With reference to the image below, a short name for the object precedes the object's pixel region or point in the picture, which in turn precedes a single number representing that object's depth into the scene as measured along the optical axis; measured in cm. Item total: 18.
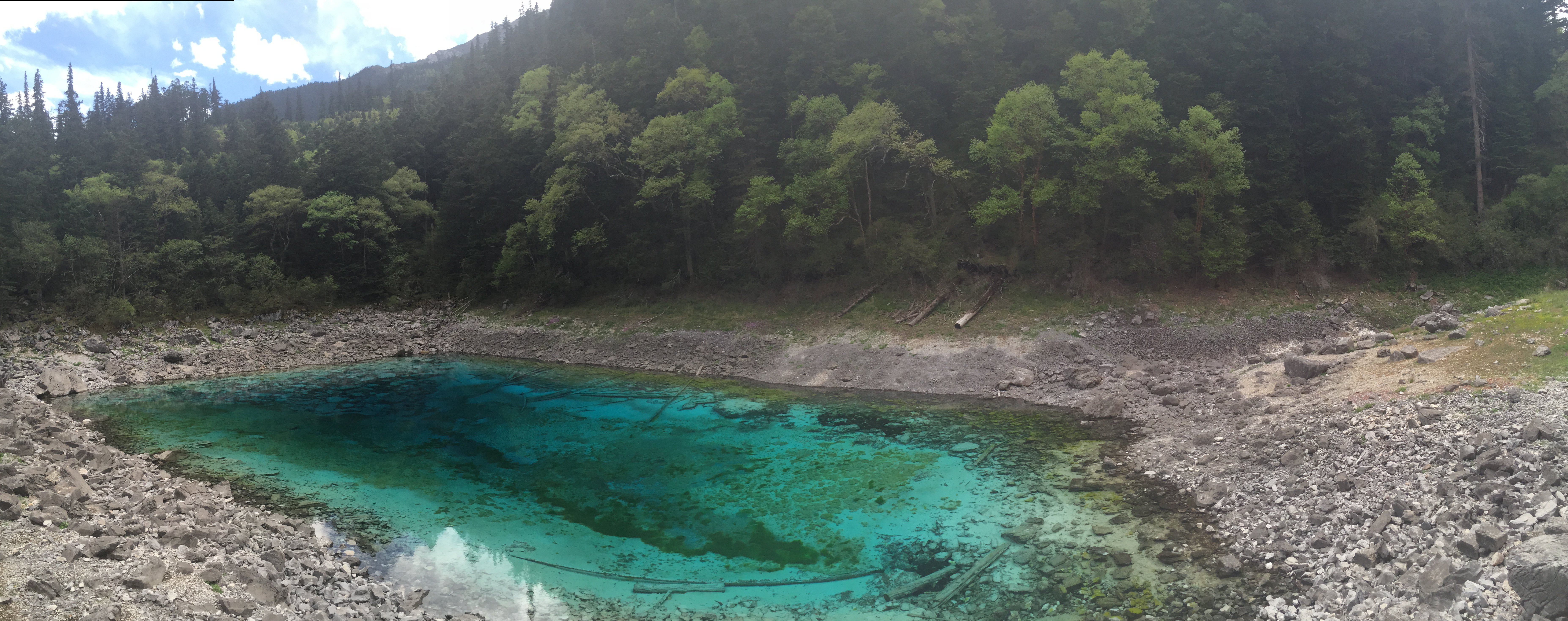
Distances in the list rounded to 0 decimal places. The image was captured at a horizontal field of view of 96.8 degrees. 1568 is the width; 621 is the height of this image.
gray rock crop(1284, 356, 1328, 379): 1777
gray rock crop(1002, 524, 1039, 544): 1220
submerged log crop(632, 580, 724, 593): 1120
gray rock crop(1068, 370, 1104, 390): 2328
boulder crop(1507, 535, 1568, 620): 693
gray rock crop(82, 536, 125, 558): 987
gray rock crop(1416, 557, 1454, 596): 803
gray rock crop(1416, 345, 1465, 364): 1571
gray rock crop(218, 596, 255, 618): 894
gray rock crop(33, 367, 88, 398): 2998
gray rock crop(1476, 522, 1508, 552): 827
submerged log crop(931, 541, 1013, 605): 1041
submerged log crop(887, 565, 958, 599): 1063
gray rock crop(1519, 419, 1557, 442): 1034
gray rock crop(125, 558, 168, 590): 887
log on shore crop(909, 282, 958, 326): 3138
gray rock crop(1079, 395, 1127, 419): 2045
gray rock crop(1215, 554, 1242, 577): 1027
